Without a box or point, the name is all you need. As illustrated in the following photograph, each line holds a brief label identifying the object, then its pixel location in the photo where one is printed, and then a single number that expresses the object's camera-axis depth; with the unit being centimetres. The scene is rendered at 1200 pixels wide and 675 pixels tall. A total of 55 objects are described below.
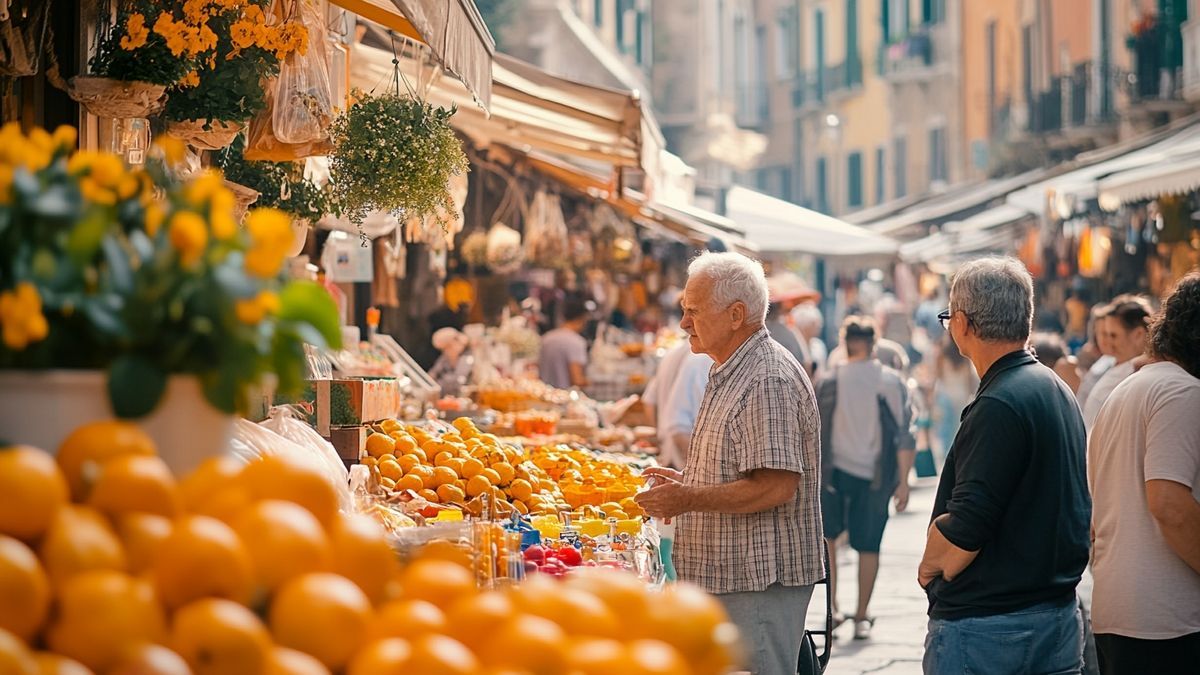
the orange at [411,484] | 580
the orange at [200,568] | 192
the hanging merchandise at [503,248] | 1377
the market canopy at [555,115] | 841
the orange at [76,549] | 191
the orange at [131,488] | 200
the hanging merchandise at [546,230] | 1434
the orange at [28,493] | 193
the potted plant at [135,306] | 204
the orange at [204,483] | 208
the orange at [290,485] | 211
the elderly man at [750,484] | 453
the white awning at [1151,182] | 1188
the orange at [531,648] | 190
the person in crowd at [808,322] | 1362
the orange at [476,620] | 199
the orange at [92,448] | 204
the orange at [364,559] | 206
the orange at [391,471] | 593
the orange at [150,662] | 179
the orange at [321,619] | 191
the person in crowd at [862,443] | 975
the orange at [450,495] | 588
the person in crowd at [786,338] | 1020
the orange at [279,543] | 197
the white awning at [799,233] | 1748
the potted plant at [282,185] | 631
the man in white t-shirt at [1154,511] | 441
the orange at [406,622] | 195
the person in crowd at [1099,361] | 798
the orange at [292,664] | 184
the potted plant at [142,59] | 462
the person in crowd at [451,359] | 1304
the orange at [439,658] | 186
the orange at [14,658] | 174
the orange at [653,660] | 185
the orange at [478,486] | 597
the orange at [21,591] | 183
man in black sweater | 430
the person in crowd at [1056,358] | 917
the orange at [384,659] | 187
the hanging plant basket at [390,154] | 572
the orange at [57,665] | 179
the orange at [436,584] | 207
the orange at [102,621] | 184
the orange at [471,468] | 612
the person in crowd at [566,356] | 1412
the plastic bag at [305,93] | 551
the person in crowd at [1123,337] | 743
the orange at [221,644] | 184
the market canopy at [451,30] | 485
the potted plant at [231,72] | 496
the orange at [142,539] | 195
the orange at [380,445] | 626
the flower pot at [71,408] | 209
